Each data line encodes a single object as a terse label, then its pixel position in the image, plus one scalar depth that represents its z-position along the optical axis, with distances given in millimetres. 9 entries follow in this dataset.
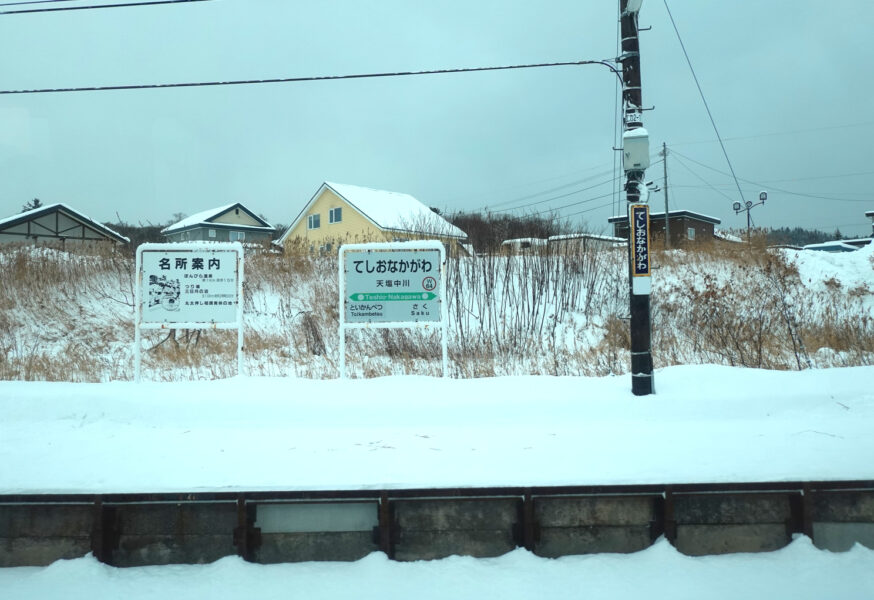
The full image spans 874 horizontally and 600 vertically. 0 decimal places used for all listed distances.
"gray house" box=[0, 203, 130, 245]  28453
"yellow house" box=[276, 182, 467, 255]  33062
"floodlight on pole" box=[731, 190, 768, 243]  32312
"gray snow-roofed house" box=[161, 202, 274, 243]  43406
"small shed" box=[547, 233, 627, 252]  15797
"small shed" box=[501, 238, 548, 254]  15545
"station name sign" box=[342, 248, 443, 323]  8414
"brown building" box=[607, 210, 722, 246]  35669
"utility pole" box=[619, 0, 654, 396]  6969
